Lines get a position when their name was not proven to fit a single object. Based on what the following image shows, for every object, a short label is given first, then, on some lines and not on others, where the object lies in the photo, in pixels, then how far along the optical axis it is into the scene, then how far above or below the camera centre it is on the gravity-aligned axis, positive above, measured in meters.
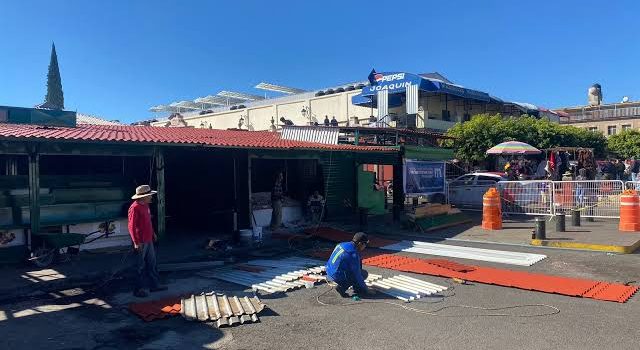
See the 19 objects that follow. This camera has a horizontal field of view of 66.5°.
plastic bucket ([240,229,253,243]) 11.85 -1.41
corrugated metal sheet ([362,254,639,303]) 7.19 -1.74
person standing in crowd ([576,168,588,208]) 15.23 -0.64
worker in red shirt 7.54 -0.95
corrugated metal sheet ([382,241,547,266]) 9.82 -1.71
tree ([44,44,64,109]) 50.90 +10.15
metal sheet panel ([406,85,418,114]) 30.56 +4.84
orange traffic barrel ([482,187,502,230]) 14.06 -1.08
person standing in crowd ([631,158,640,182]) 29.50 +0.41
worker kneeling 7.23 -1.36
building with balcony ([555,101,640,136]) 56.78 +6.68
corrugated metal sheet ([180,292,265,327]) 6.16 -1.73
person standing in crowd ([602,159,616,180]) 25.54 +0.18
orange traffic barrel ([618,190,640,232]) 12.21 -0.94
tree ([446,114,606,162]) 26.62 +2.25
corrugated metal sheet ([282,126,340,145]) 16.48 +1.49
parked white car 18.64 -0.50
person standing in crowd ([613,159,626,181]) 26.62 +0.16
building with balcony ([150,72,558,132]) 31.81 +5.48
